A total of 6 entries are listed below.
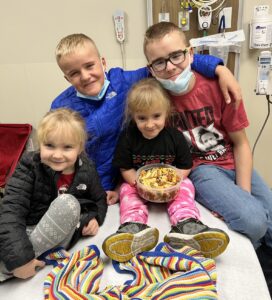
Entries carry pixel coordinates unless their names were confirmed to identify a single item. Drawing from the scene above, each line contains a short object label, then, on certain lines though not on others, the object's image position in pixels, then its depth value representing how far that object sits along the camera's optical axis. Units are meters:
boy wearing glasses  1.09
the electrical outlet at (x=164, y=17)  1.47
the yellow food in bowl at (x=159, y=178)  1.13
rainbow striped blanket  0.77
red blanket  1.75
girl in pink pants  0.92
